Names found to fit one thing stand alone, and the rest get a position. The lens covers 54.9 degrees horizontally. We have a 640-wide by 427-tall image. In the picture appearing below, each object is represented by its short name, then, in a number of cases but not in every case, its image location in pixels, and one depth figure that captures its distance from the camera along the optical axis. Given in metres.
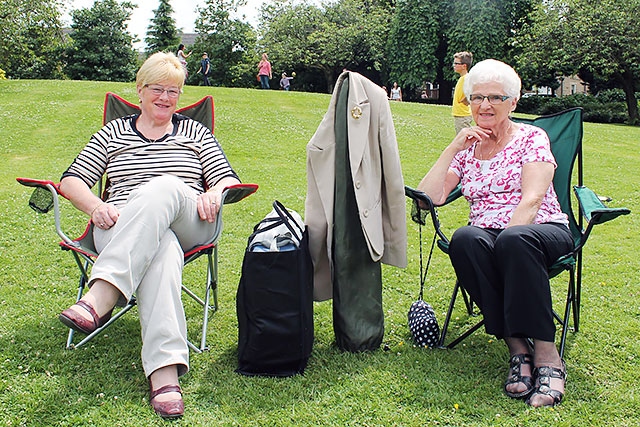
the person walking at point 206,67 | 21.42
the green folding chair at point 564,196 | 2.89
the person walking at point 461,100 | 8.48
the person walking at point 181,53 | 17.42
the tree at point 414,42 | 29.03
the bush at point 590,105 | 21.83
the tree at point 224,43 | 35.19
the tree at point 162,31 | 36.50
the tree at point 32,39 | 19.39
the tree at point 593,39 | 19.98
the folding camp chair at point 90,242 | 2.86
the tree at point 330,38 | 30.77
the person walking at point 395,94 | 25.86
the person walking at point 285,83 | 25.95
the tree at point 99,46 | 29.94
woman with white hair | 2.53
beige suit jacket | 2.81
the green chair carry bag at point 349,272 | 2.85
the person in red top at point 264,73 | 21.41
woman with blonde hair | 2.46
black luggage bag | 2.67
